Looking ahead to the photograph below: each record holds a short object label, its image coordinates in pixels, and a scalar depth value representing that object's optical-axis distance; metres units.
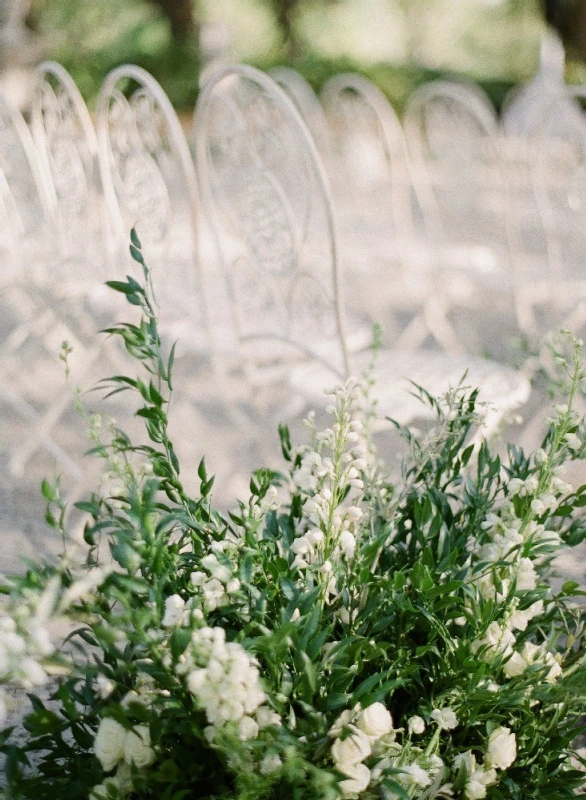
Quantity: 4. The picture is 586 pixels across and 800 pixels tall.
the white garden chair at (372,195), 3.61
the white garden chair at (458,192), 3.48
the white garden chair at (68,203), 2.68
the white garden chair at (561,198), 3.06
